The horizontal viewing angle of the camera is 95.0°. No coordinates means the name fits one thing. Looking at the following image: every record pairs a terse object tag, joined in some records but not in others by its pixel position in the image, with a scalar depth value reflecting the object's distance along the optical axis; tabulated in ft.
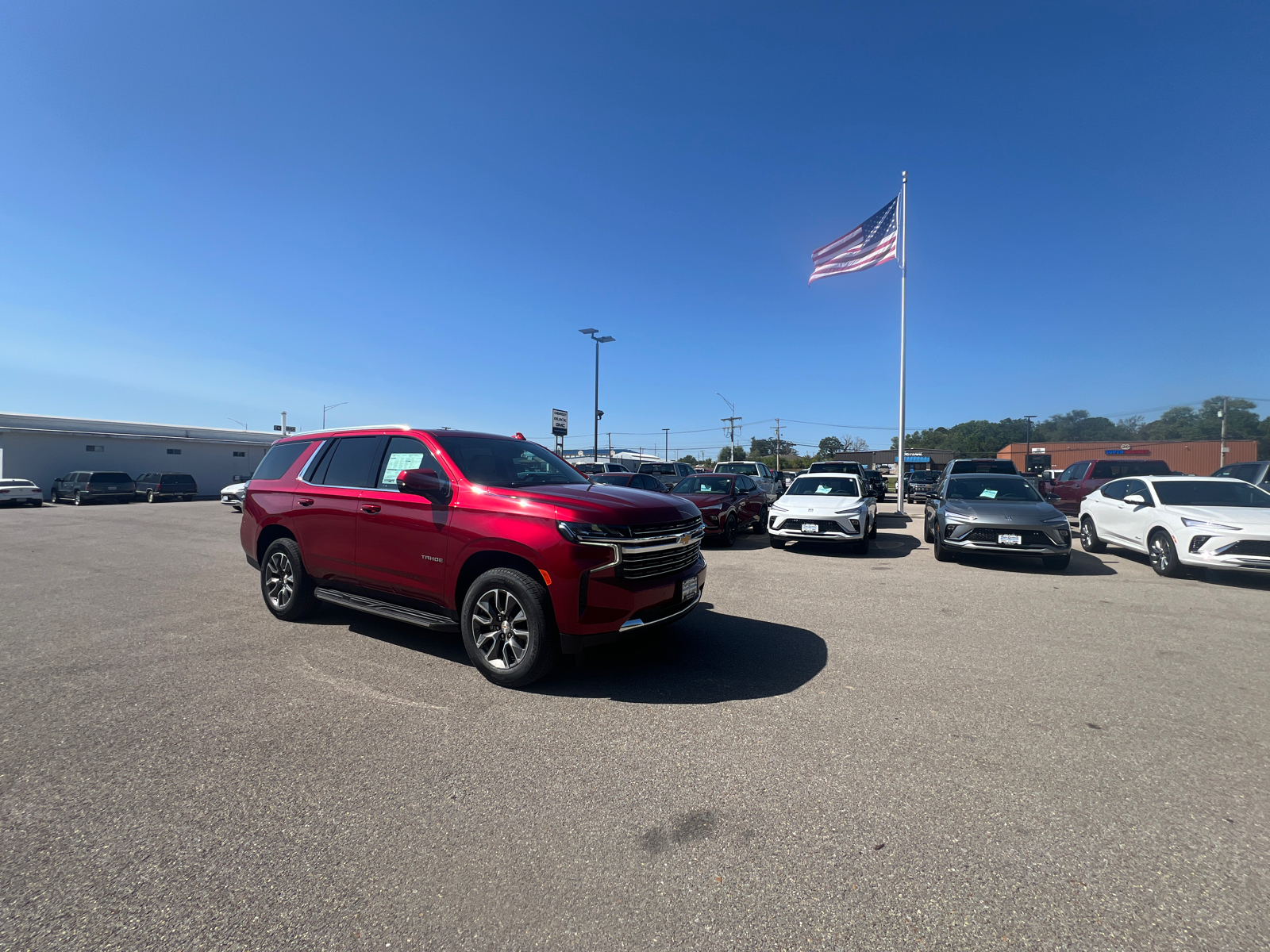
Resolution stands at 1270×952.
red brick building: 176.86
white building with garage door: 105.70
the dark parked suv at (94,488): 94.15
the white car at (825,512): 34.40
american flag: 63.87
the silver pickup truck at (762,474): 66.08
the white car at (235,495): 68.69
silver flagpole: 68.28
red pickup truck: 50.96
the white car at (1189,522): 25.52
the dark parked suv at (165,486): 101.30
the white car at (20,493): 87.66
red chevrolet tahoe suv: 13.41
